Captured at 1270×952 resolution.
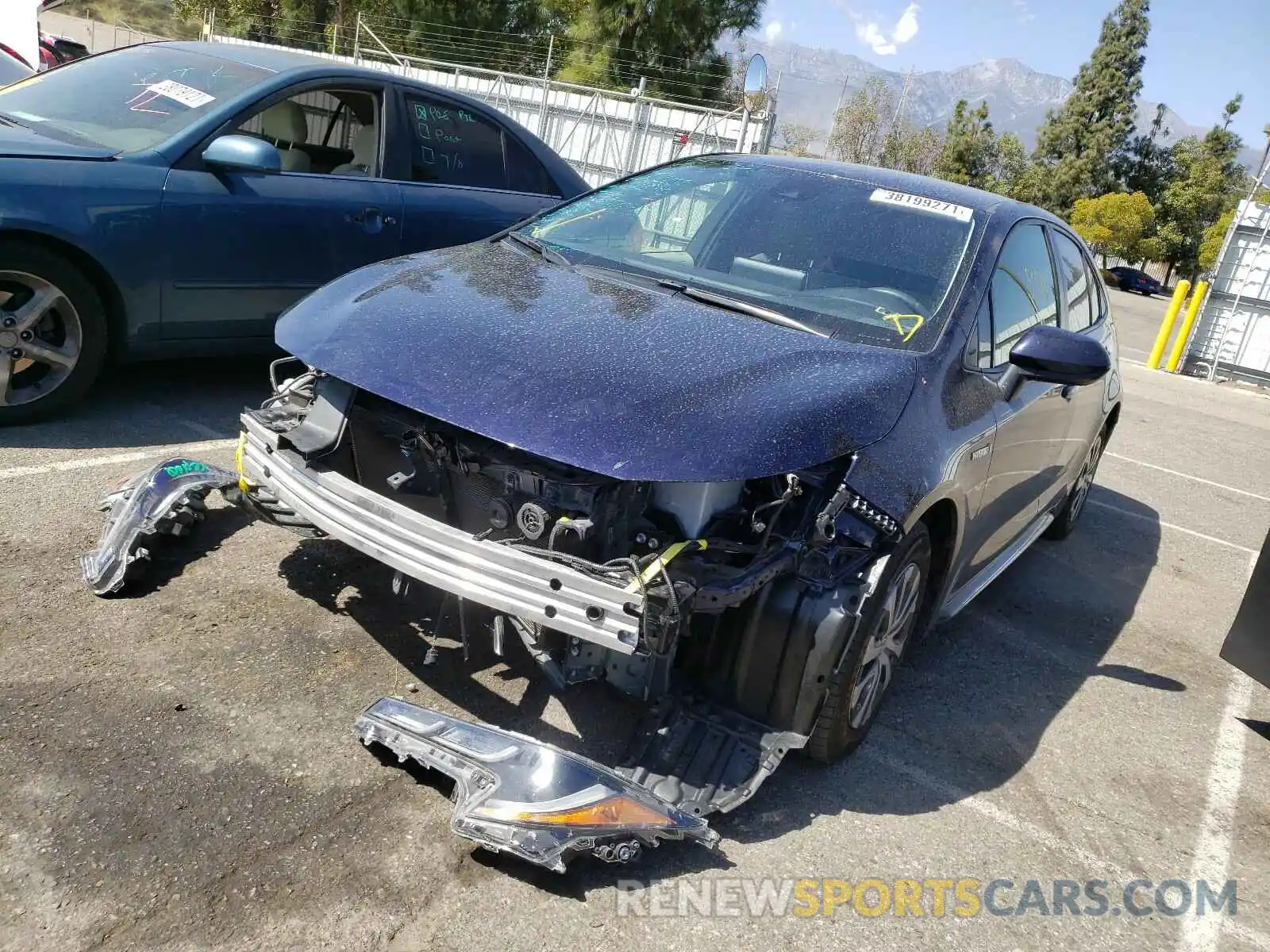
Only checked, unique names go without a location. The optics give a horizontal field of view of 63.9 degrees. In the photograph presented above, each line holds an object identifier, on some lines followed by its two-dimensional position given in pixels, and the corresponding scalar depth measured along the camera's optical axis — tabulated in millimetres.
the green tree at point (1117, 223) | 42375
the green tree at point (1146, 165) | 53438
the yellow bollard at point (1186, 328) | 14281
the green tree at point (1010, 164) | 53344
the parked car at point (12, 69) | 8938
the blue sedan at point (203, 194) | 4211
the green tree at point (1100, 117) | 52688
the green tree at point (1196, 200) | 46750
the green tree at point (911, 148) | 47281
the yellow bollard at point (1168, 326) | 14648
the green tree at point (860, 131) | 46750
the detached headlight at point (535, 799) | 2266
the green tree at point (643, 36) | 31078
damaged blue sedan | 2391
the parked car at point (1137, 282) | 40719
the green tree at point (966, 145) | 50938
